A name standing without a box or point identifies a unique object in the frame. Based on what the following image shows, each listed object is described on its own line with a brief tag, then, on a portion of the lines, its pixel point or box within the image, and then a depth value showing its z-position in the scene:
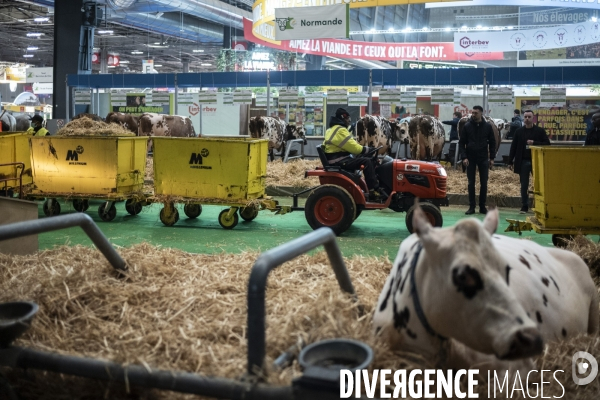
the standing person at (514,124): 16.75
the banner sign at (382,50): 23.06
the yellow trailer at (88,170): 9.97
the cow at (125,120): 18.41
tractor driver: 8.77
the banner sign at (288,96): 17.22
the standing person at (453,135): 16.21
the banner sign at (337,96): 16.53
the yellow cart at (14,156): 10.62
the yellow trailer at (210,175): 9.43
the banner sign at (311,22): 13.50
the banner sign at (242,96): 17.75
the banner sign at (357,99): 16.98
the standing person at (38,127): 12.90
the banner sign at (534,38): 19.98
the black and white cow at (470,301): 2.31
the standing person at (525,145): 11.01
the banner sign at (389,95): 15.84
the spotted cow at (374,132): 14.95
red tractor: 8.75
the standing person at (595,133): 10.30
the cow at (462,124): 15.37
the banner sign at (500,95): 14.88
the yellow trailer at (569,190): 7.22
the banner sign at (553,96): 15.15
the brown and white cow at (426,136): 14.94
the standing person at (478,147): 10.92
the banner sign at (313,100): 18.38
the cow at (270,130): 17.22
